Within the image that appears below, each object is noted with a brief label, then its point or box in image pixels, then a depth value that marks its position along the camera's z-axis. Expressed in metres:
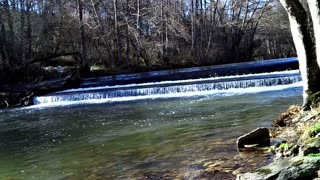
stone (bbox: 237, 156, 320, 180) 4.62
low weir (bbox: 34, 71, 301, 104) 18.56
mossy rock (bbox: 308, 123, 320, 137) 6.26
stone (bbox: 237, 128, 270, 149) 7.61
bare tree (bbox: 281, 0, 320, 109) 8.12
